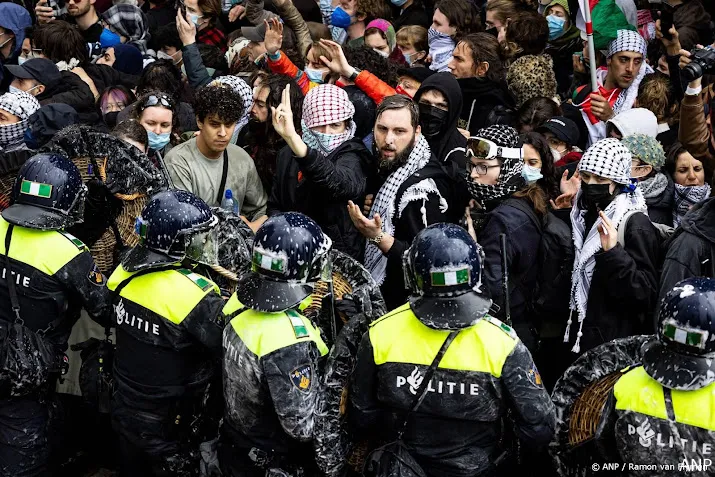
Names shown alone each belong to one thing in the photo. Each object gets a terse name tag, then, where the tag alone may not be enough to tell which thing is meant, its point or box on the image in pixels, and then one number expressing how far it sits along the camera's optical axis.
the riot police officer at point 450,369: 4.07
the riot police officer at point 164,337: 4.85
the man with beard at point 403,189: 5.89
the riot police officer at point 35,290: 5.23
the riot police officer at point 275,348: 4.40
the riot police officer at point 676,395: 3.80
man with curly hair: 6.54
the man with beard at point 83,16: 10.33
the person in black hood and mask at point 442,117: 6.70
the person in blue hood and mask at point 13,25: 9.35
